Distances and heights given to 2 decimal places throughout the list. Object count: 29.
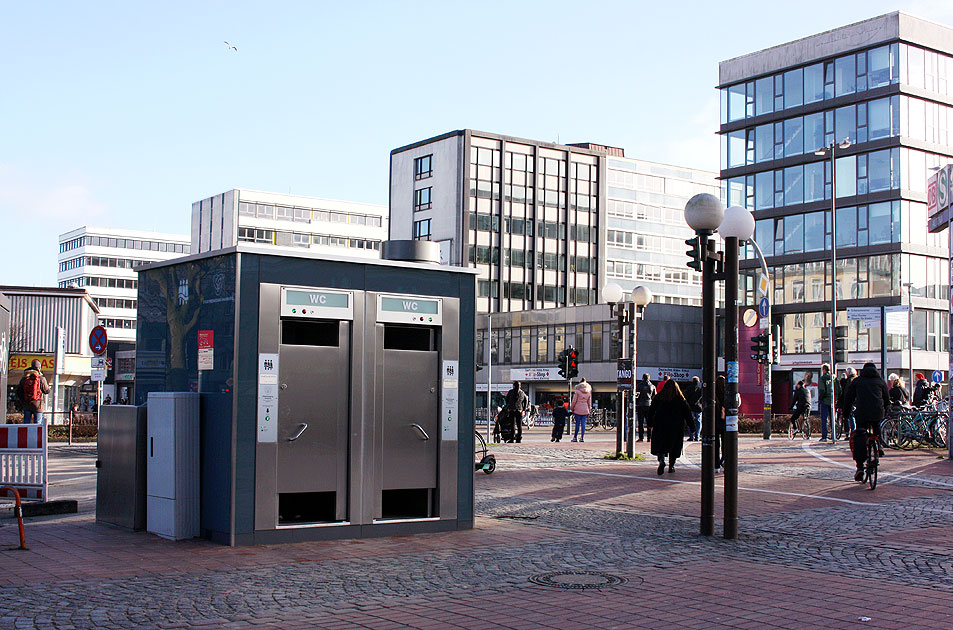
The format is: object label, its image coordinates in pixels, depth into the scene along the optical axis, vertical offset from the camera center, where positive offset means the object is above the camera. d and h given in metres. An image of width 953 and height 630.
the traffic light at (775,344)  31.90 +0.83
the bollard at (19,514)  9.22 -1.35
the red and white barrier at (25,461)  12.05 -1.11
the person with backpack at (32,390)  22.67 -0.56
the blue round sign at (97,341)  28.12 +0.64
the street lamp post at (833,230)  36.59 +7.00
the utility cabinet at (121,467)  10.52 -1.05
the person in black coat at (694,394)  23.72 -0.55
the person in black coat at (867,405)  16.77 -0.53
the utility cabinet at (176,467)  9.89 -0.97
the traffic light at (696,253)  11.38 +1.28
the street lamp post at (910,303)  56.48 +3.79
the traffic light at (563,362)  39.06 +0.26
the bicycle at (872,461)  16.09 -1.36
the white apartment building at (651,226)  105.25 +14.68
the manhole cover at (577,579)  7.97 -1.63
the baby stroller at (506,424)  28.74 -1.53
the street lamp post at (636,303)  23.12 +1.52
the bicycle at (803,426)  34.84 -1.81
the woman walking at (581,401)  32.31 -0.98
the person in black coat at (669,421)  18.27 -0.90
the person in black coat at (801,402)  34.22 -1.00
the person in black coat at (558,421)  33.62 -1.67
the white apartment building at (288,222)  121.56 +17.36
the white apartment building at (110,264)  135.50 +13.26
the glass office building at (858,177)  60.34 +11.64
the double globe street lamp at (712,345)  10.68 +0.26
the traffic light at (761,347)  29.66 +0.66
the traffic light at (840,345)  34.50 +0.89
